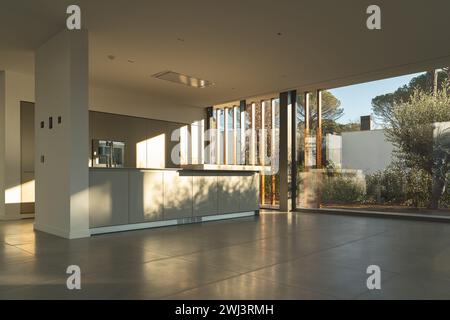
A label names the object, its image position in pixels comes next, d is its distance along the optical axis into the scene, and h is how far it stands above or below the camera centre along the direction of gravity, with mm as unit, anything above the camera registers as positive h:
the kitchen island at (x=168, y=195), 5273 -467
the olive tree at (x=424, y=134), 6766 +614
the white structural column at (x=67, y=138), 4852 +445
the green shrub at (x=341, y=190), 7844 -537
